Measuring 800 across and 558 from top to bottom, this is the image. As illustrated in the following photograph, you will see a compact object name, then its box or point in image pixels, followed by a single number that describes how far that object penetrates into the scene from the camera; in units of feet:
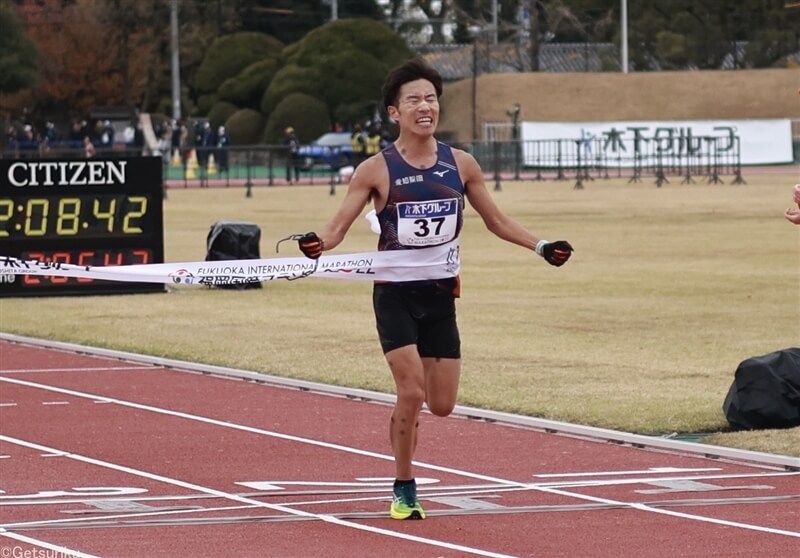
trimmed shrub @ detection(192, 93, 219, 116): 271.90
